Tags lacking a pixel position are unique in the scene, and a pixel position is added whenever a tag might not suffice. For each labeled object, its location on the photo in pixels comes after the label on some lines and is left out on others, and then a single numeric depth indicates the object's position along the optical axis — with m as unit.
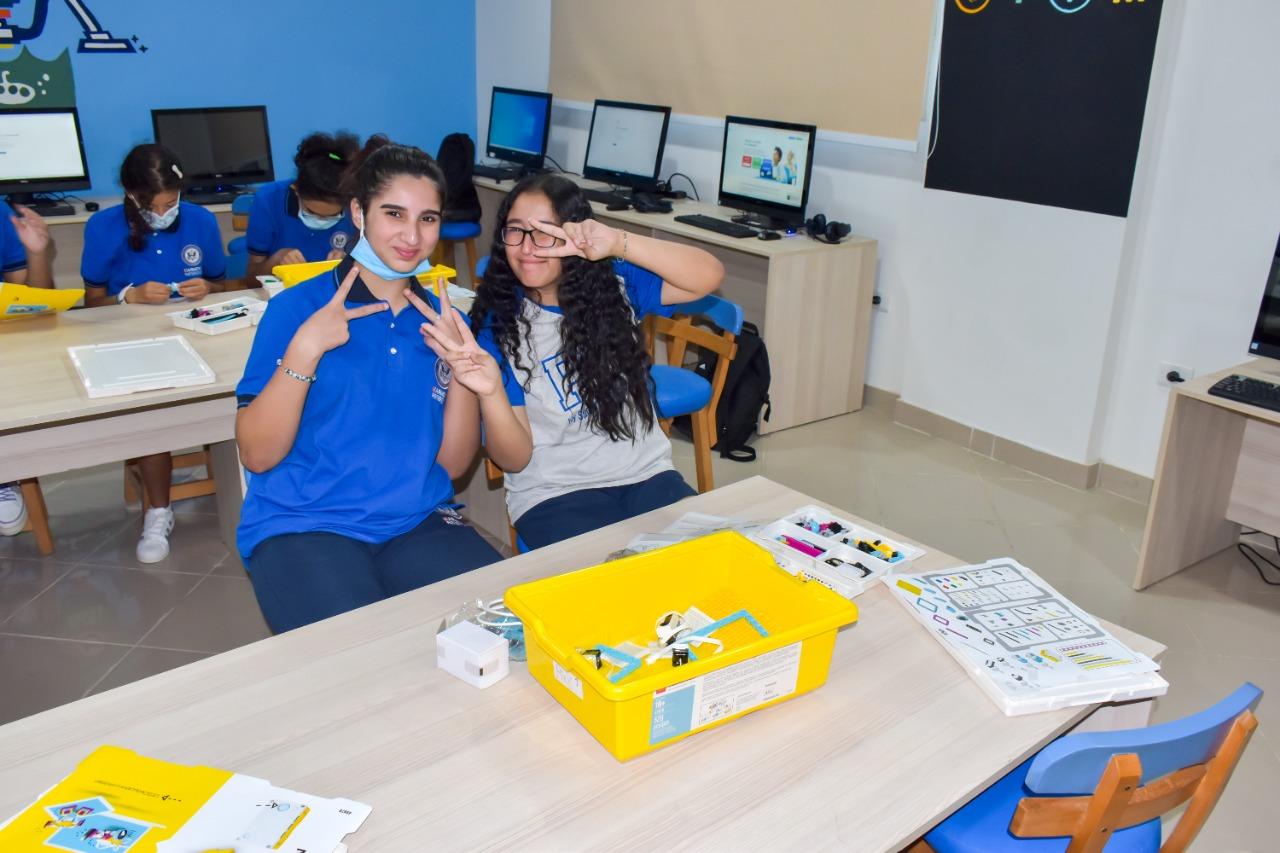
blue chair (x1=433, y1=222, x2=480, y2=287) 5.86
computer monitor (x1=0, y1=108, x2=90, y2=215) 4.93
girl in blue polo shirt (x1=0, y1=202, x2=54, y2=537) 3.05
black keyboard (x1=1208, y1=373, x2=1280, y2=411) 2.74
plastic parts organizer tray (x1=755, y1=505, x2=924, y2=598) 1.69
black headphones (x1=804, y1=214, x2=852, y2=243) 4.24
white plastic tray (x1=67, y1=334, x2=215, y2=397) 2.36
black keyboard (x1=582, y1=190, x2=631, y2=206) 4.94
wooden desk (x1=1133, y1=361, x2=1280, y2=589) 2.99
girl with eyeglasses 2.13
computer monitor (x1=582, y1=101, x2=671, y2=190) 5.00
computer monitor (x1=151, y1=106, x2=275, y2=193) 5.44
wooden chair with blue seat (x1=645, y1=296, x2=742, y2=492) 3.10
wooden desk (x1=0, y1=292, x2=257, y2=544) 2.30
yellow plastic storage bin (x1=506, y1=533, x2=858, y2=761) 1.25
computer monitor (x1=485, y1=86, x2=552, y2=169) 5.86
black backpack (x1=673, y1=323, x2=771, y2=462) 4.02
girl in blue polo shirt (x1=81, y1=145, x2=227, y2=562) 3.15
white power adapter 1.38
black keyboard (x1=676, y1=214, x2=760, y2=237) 4.30
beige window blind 4.12
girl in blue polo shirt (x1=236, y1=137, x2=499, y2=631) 1.88
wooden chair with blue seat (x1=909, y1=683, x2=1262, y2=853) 1.20
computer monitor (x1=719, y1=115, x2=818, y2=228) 4.32
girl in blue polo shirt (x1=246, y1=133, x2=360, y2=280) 3.36
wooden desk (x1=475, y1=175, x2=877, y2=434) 4.12
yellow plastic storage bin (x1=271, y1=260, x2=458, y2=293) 2.74
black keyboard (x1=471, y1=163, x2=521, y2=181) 6.02
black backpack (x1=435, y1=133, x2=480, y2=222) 5.88
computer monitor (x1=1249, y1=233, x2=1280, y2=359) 2.91
